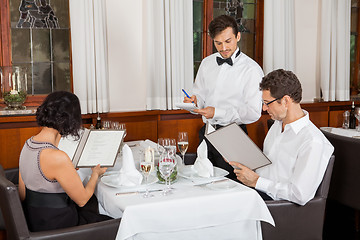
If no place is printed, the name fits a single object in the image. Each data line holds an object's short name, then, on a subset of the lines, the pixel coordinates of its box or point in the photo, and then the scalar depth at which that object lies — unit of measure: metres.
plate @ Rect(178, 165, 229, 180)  2.38
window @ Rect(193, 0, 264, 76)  4.99
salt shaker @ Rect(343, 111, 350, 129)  4.51
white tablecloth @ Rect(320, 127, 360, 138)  4.08
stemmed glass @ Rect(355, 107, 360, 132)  4.22
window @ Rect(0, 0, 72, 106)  4.12
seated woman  2.02
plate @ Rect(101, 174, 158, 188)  2.22
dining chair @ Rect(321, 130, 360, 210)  3.25
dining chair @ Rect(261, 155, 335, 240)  2.19
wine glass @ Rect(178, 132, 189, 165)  2.74
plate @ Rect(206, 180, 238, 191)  2.16
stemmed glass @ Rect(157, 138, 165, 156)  2.53
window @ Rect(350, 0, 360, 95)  5.94
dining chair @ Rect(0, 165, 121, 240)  1.88
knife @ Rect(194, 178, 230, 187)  2.27
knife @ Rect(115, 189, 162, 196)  2.11
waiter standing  3.17
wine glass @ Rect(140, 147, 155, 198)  2.21
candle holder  3.99
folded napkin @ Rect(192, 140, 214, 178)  2.39
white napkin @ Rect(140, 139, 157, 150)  3.28
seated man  2.18
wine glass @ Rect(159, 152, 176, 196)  2.18
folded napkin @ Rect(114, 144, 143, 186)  2.23
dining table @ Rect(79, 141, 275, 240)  1.93
